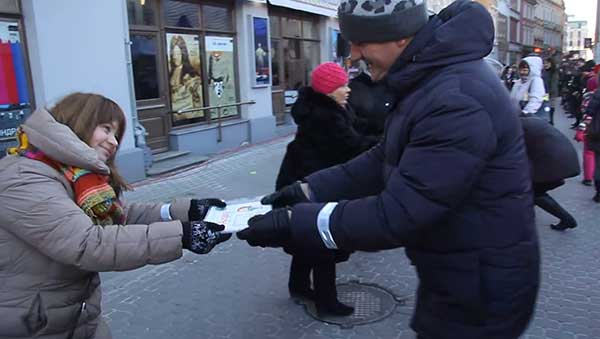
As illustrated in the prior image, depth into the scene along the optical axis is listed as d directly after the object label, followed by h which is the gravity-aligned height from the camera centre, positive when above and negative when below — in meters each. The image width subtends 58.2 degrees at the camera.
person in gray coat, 1.77 -0.52
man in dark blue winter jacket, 1.50 -0.36
